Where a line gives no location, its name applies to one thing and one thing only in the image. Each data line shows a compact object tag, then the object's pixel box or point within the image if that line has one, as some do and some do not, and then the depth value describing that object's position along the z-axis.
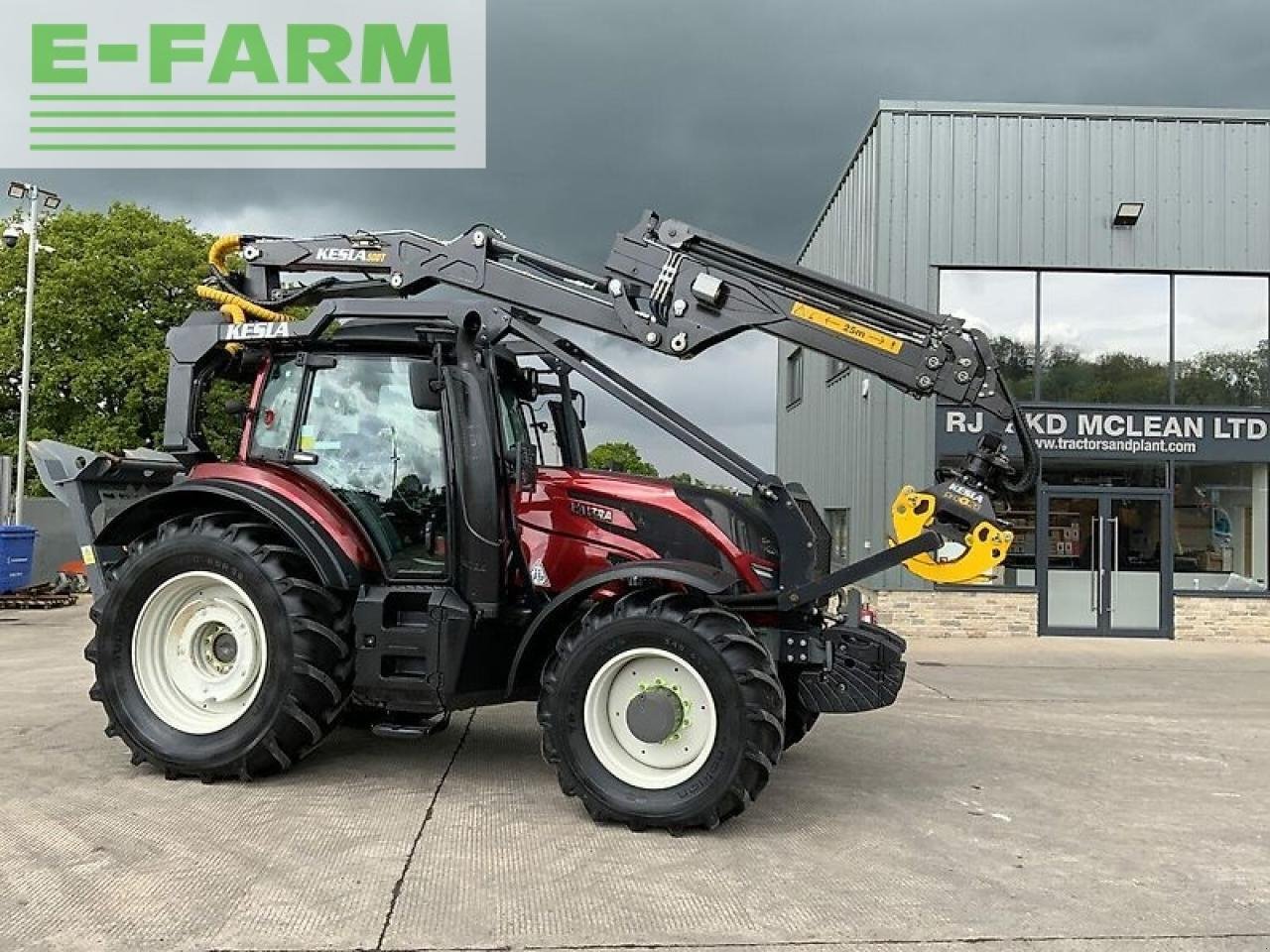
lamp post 20.27
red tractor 5.32
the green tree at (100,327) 28.27
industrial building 14.73
